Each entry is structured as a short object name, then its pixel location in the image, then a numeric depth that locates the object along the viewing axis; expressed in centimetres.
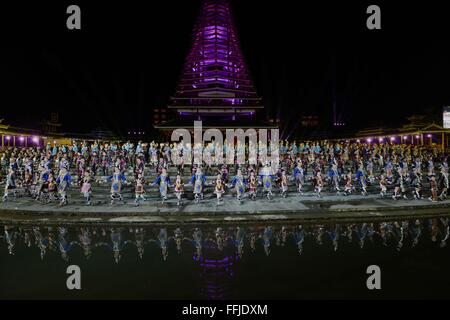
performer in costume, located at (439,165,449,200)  1596
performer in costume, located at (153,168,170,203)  1479
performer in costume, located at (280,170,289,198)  1595
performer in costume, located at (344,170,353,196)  1622
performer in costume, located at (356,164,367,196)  1634
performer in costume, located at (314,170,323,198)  1589
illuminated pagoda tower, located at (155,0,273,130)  4247
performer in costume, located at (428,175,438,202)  1490
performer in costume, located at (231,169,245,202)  1527
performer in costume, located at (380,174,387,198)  1558
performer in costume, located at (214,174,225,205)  1444
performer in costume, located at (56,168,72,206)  1446
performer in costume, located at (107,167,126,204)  1480
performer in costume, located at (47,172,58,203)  1474
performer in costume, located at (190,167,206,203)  1502
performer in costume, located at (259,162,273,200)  1580
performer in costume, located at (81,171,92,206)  1446
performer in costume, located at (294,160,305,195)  1682
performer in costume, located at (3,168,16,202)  1550
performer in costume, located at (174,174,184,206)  1449
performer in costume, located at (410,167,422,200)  1564
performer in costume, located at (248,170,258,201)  1551
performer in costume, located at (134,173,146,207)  1444
